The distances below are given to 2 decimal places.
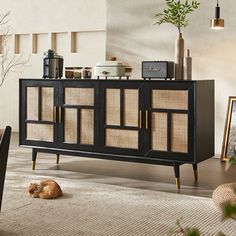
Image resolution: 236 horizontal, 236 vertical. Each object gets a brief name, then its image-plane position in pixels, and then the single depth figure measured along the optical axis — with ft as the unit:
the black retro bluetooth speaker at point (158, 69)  12.95
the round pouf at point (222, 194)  9.61
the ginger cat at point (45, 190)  10.89
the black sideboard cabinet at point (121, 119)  12.19
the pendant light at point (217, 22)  15.75
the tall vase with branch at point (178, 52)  13.14
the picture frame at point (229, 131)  16.35
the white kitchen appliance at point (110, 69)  13.83
